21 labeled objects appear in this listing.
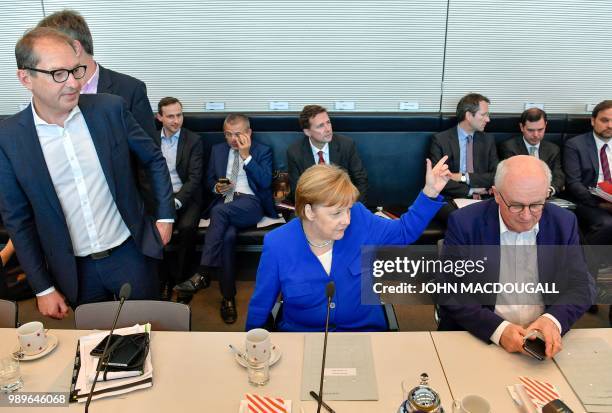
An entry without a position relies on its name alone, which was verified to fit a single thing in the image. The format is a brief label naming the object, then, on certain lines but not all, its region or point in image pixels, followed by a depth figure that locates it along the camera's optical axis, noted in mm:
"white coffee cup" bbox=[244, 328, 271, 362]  1602
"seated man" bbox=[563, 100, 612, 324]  4008
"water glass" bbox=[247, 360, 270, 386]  1583
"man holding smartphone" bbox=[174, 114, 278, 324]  3570
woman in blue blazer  1987
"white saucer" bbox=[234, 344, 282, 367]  1674
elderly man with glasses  1963
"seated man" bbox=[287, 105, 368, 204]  4004
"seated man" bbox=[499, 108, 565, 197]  4109
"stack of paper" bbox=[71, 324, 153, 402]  1556
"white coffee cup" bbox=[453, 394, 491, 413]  1341
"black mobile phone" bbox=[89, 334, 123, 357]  1685
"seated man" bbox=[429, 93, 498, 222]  4090
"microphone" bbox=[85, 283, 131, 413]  1531
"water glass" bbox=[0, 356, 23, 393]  1568
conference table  1520
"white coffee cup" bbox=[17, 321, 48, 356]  1702
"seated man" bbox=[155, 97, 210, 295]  3759
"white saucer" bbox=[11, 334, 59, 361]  1699
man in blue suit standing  1969
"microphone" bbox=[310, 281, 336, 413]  1414
